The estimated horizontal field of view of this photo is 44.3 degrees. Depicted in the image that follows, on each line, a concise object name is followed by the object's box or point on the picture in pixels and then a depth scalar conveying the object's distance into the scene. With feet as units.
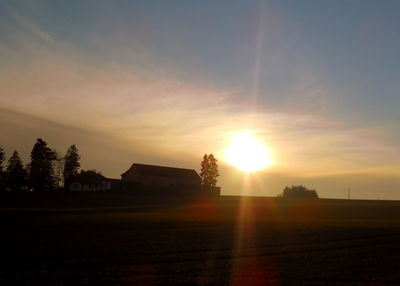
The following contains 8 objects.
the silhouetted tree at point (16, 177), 431.43
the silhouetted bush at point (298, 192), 553.64
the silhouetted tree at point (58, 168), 502.95
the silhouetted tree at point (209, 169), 561.43
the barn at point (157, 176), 451.12
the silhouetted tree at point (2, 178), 436.43
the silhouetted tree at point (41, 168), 430.20
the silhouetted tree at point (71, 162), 526.49
